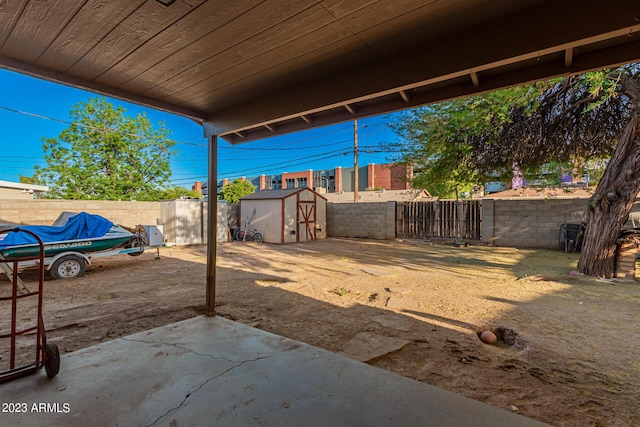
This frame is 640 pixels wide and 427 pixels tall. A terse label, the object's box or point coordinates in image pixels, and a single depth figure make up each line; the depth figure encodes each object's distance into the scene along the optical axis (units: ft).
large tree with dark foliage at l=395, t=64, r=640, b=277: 16.65
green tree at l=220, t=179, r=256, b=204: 86.02
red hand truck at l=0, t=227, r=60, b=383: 6.20
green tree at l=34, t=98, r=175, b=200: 43.80
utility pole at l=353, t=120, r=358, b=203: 50.43
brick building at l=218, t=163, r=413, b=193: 100.99
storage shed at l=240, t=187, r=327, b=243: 37.24
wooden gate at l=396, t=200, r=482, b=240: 34.70
